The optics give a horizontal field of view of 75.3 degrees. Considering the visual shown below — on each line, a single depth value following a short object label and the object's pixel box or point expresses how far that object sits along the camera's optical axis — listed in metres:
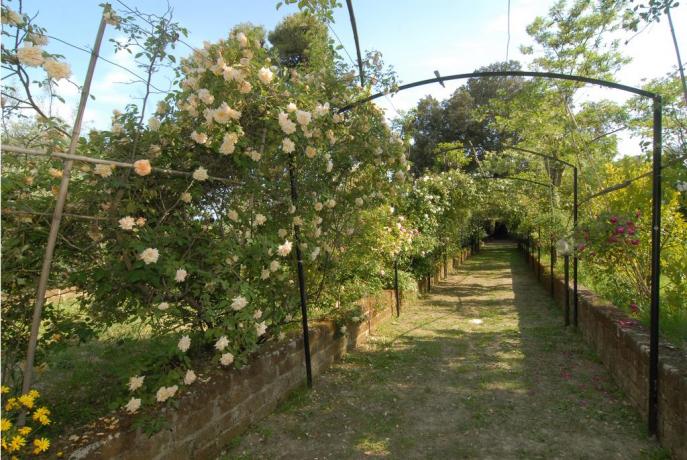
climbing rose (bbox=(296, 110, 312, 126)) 3.23
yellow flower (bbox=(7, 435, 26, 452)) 1.75
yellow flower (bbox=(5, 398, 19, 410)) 1.95
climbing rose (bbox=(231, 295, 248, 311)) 2.80
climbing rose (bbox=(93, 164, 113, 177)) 2.46
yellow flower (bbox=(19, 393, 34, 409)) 1.86
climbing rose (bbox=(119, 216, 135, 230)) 2.47
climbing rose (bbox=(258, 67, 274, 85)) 3.10
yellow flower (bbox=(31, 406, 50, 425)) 1.92
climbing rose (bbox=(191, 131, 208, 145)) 2.88
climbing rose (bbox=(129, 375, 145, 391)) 2.54
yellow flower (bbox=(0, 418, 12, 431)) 1.72
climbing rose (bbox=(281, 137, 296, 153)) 3.24
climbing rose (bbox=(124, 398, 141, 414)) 2.46
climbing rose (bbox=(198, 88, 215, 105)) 2.90
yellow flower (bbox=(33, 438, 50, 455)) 1.90
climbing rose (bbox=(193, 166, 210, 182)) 2.80
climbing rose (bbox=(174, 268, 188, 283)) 2.54
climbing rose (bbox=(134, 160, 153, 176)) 2.41
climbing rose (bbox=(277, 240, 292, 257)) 3.22
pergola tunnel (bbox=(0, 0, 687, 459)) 2.57
